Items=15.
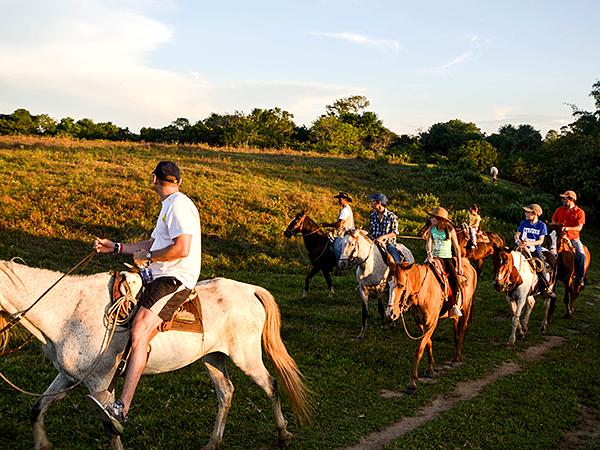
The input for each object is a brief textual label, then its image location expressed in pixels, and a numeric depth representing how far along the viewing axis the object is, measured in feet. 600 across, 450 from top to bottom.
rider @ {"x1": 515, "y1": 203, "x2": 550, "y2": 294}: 35.78
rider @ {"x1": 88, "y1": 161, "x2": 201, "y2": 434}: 14.29
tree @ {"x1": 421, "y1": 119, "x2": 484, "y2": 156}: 221.87
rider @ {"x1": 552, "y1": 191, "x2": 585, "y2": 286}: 40.32
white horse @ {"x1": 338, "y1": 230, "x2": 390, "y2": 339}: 33.65
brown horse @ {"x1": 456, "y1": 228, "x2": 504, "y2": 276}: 40.78
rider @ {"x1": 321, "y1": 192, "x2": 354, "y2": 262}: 38.91
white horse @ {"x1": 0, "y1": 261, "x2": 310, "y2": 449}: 14.16
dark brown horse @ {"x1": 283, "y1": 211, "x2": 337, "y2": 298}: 45.27
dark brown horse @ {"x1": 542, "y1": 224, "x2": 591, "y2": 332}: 40.09
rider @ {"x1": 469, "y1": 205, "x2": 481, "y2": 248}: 43.42
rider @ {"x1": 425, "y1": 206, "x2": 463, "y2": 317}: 28.86
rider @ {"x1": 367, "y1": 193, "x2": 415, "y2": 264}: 35.99
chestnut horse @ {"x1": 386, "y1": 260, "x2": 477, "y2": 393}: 24.34
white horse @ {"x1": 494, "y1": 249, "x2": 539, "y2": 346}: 32.32
